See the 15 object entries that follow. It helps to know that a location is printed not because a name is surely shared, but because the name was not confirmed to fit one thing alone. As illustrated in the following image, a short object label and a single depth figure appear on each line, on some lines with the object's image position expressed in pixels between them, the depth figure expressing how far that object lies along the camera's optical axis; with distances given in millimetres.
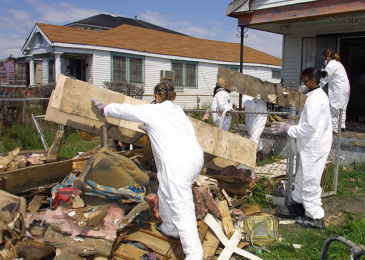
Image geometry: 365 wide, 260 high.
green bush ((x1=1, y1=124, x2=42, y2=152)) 8367
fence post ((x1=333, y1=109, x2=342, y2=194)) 5059
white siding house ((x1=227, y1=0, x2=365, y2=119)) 7762
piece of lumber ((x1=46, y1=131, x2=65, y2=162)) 4590
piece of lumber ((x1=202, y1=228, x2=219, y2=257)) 3321
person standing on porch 7105
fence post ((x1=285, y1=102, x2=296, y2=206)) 4352
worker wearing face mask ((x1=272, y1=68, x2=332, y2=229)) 3893
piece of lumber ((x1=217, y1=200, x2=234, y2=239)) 3659
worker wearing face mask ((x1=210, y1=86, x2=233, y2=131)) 6320
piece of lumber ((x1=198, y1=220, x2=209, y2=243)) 3453
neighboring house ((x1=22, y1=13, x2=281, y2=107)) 15625
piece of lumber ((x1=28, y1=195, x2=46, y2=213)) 3549
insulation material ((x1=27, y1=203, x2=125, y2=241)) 3131
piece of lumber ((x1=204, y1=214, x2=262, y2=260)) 3230
